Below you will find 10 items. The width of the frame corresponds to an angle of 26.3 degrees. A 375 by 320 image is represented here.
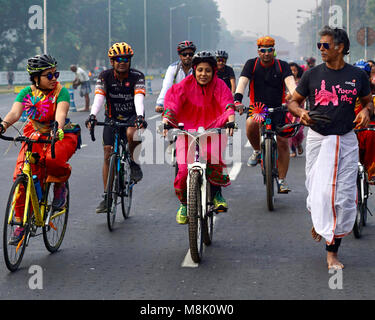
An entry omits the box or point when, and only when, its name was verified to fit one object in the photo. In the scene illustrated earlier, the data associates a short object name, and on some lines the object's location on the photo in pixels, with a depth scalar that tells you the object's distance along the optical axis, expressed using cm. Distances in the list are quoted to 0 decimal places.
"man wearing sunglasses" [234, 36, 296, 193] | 1003
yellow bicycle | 639
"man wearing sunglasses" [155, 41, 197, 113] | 1046
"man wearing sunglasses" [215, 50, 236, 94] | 1233
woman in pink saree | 723
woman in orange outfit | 695
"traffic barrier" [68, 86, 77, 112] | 2870
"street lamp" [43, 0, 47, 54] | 3991
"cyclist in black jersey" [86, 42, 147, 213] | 866
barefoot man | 651
